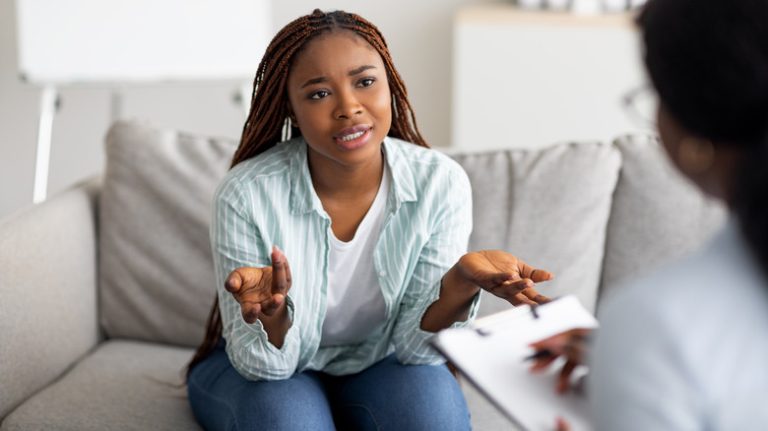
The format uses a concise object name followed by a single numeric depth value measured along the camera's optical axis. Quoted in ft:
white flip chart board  9.57
